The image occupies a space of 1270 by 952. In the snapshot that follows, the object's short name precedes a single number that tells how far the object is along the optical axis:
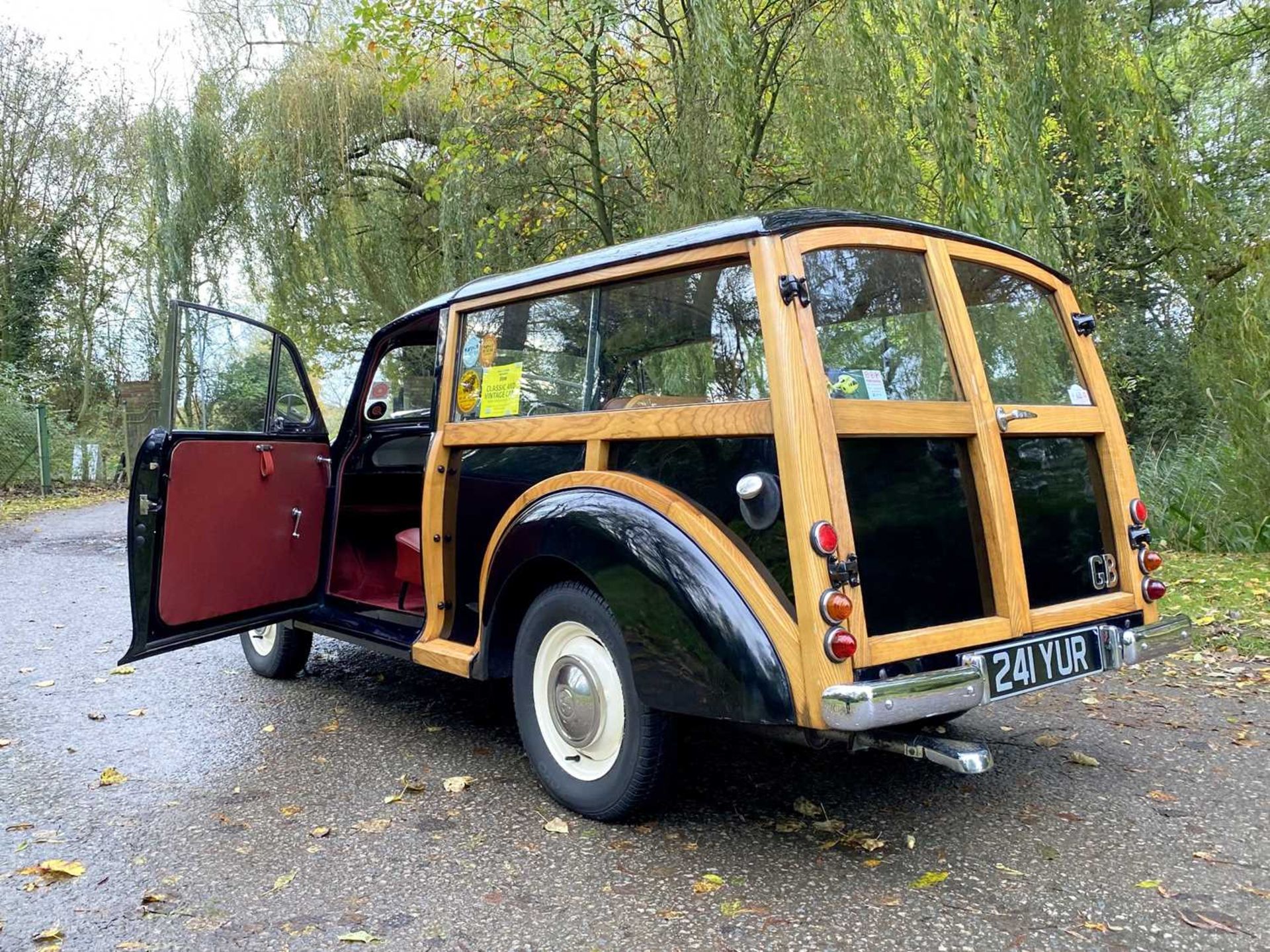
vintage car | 2.67
